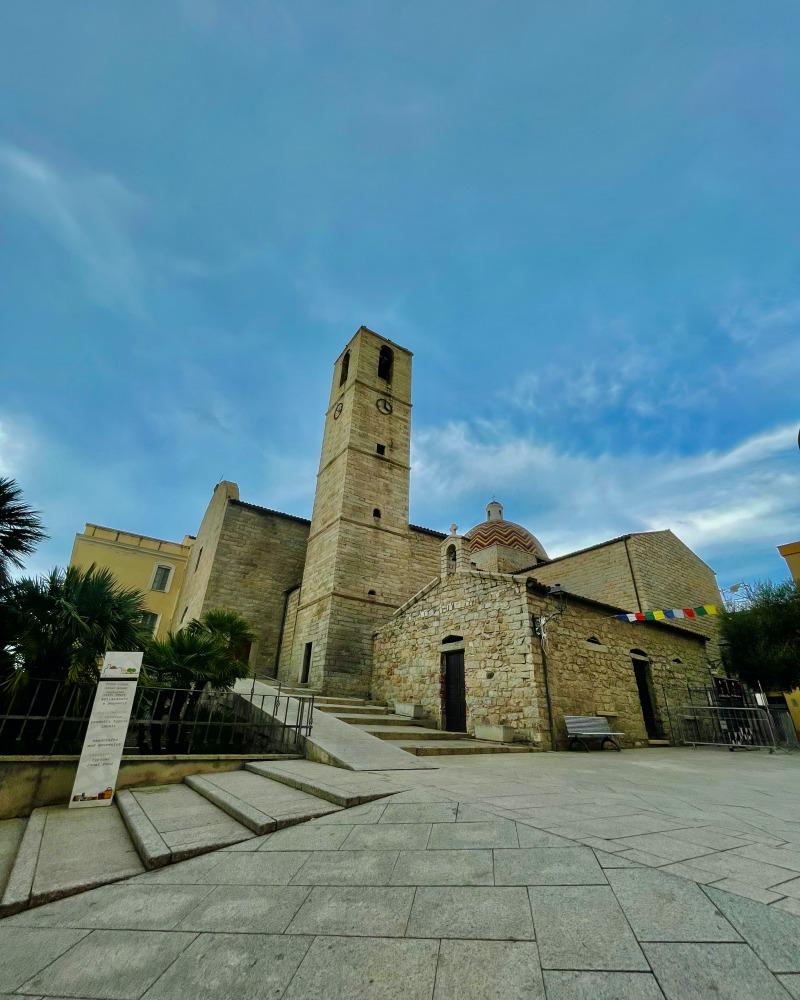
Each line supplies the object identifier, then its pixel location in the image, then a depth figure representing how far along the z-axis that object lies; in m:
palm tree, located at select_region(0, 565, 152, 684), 6.15
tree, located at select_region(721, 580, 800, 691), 14.34
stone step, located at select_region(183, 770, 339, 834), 3.75
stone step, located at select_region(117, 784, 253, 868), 3.28
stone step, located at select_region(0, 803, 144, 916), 2.87
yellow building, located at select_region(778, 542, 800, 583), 20.91
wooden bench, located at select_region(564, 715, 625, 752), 9.60
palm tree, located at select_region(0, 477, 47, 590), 7.04
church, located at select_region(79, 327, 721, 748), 10.50
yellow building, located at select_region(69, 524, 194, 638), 22.58
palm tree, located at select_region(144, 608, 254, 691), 8.52
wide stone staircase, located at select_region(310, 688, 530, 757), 8.04
